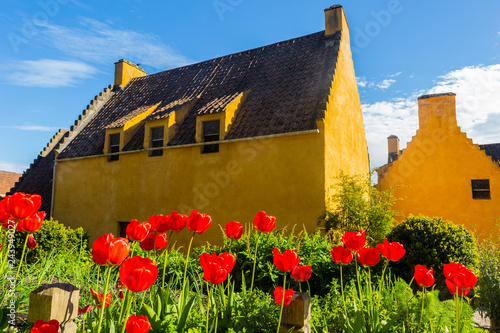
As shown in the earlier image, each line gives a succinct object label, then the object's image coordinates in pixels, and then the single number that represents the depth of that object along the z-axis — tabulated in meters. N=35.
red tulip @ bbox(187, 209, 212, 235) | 3.14
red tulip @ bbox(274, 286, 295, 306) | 2.76
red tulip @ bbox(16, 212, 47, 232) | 3.05
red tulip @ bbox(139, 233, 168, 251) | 3.11
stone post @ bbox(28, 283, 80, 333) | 2.11
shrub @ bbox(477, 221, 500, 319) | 6.69
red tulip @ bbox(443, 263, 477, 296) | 2.78
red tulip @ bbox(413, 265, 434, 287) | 3.04
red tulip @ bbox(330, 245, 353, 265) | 3.32
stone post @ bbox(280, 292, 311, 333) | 2.88
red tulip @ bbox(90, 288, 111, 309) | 2.22
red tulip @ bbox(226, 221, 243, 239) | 3.56
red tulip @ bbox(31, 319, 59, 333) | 1.89
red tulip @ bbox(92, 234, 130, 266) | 2.00
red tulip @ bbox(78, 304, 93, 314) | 2.38
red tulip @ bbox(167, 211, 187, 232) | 3.18
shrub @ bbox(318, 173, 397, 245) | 10.17
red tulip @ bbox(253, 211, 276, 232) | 3.61
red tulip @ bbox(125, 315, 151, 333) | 1.97
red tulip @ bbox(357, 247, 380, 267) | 3.09
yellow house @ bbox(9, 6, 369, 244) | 11.05
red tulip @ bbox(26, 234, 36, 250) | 3.58
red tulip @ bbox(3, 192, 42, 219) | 2.68
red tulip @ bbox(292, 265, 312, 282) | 2.98
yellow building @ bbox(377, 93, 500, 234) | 15.13
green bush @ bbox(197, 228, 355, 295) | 6.21
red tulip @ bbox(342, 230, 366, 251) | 3.25
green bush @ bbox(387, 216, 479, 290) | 7.98
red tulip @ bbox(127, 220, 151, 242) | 2.63
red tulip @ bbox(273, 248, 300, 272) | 2.88
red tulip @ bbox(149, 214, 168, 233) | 3.16
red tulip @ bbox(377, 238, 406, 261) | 3.13
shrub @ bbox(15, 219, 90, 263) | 8.73
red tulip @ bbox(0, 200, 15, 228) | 3.04
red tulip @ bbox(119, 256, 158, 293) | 1.88
